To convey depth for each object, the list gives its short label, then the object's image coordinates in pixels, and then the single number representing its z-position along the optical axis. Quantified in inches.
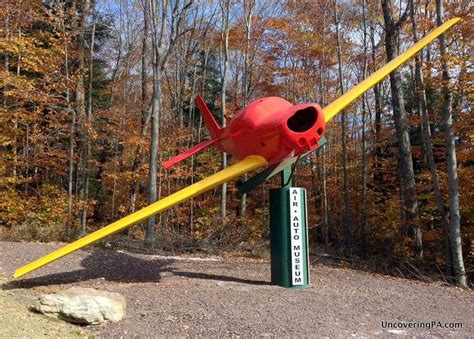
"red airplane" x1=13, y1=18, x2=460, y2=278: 227.1
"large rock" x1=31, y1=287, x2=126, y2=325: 192.1
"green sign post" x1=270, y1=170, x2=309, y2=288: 277.3
